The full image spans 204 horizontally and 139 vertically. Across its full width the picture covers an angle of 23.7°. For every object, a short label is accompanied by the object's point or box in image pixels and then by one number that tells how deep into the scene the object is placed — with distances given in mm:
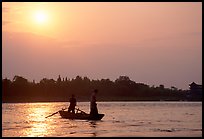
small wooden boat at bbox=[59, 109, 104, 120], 31547
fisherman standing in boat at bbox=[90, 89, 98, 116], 30223
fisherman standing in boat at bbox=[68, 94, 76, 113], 34116
